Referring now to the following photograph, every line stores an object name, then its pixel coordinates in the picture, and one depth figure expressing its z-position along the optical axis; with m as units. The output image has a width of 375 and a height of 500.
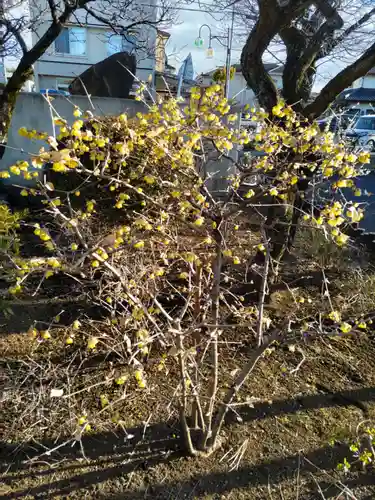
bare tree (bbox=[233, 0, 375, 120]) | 3.39
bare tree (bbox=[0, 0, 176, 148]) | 5.82
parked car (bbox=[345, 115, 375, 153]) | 18.23
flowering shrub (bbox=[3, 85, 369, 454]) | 1.43
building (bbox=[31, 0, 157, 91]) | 16.44
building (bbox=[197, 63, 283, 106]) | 14.48
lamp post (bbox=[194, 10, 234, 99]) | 7.65
